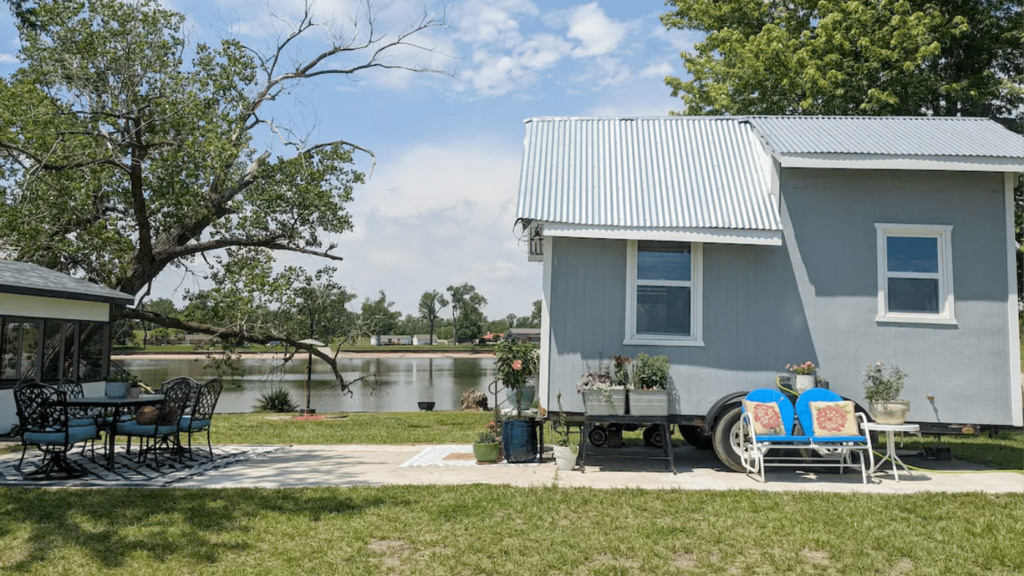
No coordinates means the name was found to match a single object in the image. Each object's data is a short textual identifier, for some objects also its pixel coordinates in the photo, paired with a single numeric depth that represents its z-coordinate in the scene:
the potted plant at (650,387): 7.97
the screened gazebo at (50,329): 11.50
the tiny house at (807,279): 8.15
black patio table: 8.02
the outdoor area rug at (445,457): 8.70
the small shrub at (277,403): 21.53
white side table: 7.44
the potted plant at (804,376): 8.04
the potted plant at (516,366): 8.88
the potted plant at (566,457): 8.00
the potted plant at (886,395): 7.77
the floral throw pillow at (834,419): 7.50
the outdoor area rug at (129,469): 7.42
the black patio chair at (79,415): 8.24
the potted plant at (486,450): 8.66
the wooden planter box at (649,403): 7.96
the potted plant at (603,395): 7.99
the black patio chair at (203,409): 8.80
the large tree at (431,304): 99.94
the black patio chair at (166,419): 8.30
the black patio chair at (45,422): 7.77
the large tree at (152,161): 16.41
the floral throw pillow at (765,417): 7.51
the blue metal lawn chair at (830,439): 7.42
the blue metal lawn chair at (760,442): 7.42
